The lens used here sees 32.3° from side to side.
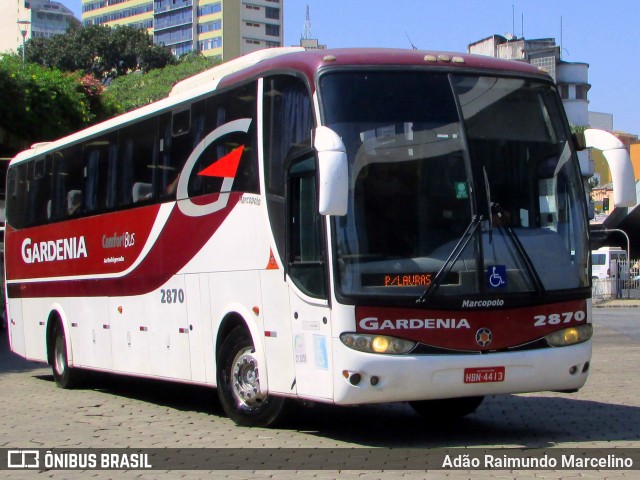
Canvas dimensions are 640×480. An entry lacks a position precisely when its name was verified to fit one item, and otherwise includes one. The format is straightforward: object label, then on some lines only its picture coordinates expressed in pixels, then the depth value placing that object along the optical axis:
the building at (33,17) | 142.88
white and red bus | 9.16
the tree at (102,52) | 92.38
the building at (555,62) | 90.69
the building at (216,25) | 153.38
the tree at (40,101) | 30.70
